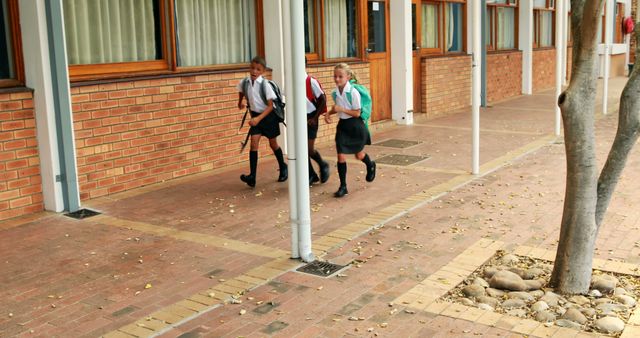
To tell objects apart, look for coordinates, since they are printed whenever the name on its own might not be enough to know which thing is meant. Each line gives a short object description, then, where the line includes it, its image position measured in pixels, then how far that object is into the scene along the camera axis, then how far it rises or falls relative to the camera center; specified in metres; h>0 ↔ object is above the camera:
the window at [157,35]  8.42 +0.42
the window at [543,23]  22.72 +0.87
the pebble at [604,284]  5.06 -1.65
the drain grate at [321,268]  5.54 -1.60
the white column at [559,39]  11.58 +0.17
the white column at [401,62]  14.25 -0.11
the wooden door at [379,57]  13.88 +0.02
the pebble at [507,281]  5.13 -1.62
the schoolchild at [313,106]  8.17 -0.51
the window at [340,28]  12.80 +0.56
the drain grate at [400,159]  10.34 -1.48
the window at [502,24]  19.69 +0.77
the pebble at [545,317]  4.57 -1.67
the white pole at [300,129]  5.46 -0.52
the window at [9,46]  7.36 +0.28
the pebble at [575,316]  4.54 -1.67
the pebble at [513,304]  4.85 -1.68
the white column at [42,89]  7.22 -0.17
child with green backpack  8.04 -0.64
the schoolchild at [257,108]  8.35 -0.52
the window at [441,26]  16.25 +0.66
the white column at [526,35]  21.02 +0.46
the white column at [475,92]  8.75 -0.47
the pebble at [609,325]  4.39 -1.67
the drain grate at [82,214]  7.46 -1.47
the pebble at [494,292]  5.08 -1.68
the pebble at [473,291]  5.04 -1.64
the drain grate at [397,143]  11.90 -1.43
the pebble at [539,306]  4.74 -1.66
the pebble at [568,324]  4.46 -1.68
